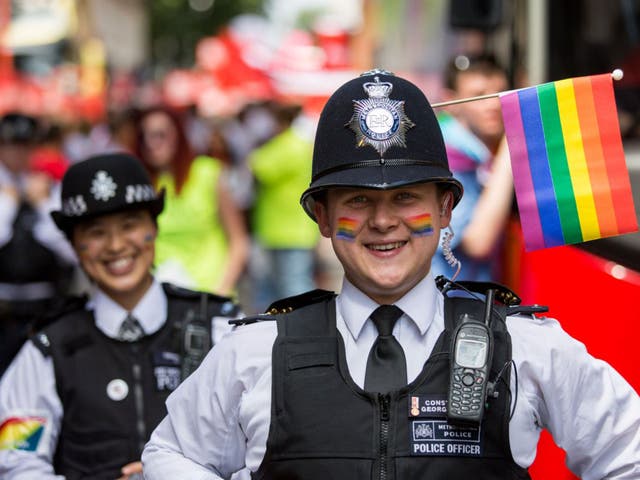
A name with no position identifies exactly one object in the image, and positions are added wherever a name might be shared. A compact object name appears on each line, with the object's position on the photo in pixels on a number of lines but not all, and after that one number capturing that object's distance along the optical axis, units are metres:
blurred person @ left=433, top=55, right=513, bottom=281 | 11.15
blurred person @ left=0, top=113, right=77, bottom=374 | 13.43
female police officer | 8.23
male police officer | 5.52
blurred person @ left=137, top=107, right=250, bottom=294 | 13.89
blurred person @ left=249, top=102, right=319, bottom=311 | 19.97
